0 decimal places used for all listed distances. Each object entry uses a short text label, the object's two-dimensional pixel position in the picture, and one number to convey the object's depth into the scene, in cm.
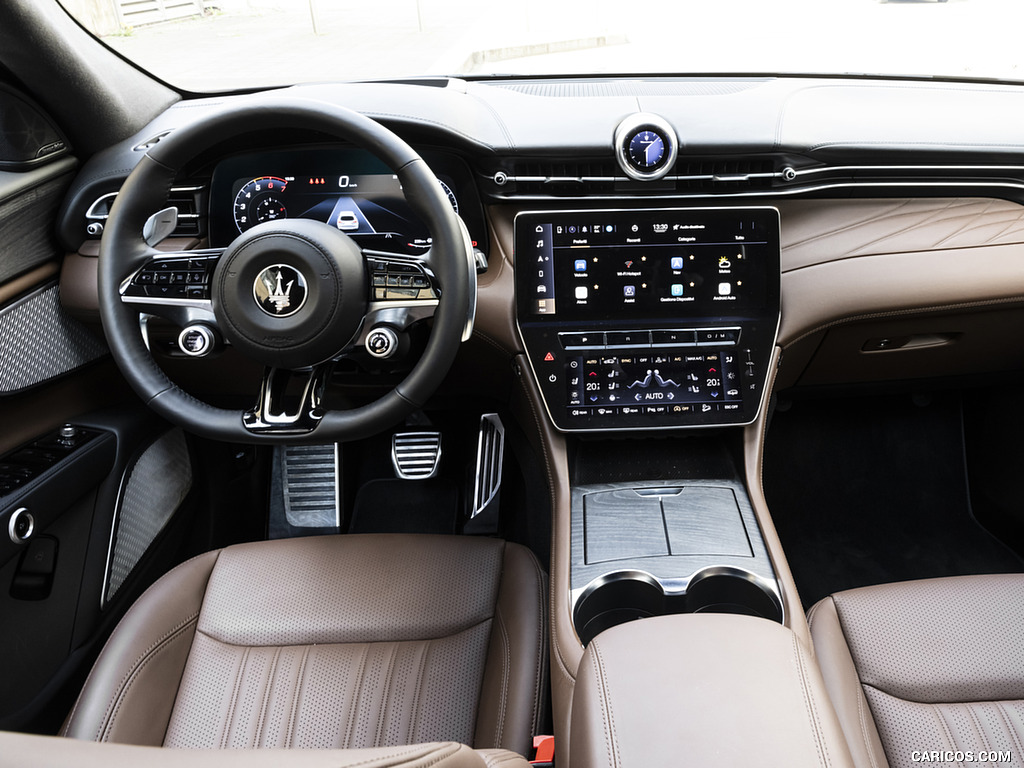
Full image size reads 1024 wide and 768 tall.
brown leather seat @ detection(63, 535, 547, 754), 124
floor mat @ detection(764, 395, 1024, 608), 214
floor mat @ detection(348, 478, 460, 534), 217
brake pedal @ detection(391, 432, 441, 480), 225
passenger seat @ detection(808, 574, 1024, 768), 117
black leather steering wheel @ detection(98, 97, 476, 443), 119
